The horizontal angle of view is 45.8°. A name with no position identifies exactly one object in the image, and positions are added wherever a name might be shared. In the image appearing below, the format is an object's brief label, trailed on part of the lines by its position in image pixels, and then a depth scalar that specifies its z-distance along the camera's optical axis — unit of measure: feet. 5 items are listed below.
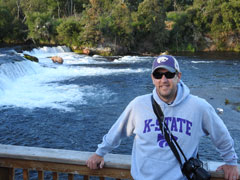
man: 6.86
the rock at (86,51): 118.21
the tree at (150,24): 132.05
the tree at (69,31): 126.21
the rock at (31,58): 79.88
